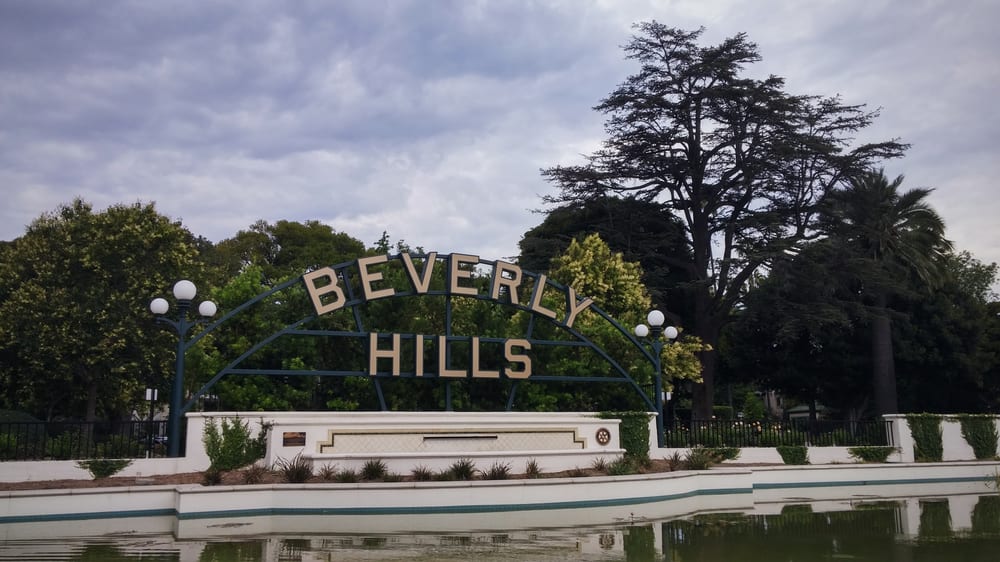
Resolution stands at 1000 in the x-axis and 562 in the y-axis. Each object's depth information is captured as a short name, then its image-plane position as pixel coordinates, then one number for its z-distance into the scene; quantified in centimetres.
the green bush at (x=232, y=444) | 1742
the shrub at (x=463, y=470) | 1650
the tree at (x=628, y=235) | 3816
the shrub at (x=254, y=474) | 1559
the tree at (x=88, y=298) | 2975
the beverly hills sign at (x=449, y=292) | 2027
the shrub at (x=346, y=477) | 1617
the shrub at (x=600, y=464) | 1855
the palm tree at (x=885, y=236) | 3834
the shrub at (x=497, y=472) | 1677
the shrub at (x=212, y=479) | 1526
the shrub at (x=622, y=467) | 1770
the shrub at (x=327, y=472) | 1627
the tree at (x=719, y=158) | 3778
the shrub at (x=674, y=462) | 1958
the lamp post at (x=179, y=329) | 1752
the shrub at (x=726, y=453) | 2220
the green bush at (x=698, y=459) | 1977
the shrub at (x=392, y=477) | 1612
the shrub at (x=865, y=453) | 2450
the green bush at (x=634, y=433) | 2081
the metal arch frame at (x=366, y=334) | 1881
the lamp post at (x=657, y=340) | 2227
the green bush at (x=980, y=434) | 2564
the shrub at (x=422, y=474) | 1639
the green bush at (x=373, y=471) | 1634
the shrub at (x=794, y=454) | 2347
